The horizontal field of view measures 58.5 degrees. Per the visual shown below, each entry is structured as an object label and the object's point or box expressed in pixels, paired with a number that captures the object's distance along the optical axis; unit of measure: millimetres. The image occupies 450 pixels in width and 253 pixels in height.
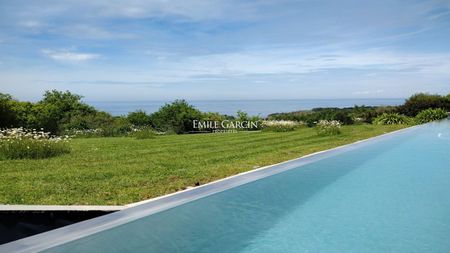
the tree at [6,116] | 11762
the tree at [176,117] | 19797
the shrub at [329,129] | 13958
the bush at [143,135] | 13703
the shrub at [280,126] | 17094
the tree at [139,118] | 20531
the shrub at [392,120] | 20156
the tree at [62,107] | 20841
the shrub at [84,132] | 15406
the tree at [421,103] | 22281
